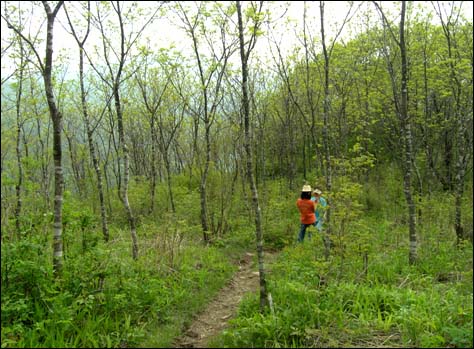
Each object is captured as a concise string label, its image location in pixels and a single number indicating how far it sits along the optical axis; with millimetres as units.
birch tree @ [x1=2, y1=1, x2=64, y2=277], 5113
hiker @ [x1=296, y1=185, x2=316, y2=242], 9578
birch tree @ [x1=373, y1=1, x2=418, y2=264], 7143
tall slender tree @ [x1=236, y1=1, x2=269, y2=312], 5484
